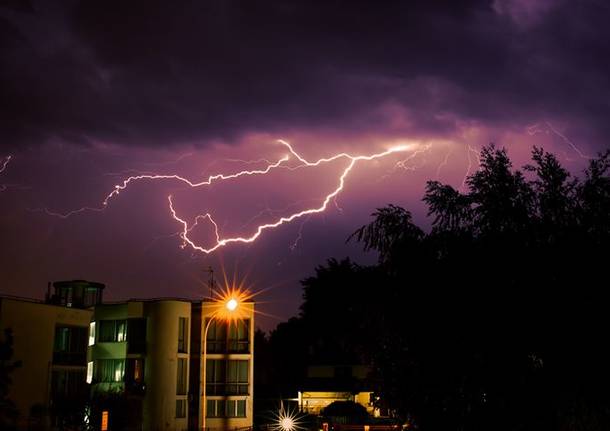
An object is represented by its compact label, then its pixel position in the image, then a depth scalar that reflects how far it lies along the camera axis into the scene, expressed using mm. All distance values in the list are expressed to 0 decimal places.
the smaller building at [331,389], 58888
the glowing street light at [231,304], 24111
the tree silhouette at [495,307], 11289
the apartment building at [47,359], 31625
